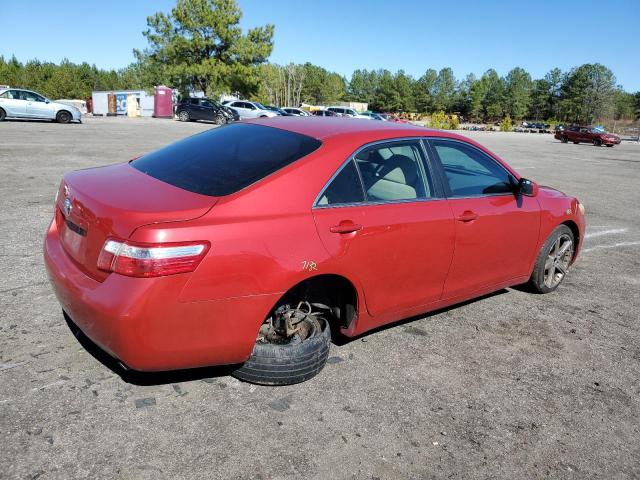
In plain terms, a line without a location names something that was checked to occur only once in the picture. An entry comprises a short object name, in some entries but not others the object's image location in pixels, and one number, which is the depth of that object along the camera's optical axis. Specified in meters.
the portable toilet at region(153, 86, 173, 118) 45.40
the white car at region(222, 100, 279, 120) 36.69
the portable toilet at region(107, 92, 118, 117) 53.12
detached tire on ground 2.90
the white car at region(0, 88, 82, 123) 23.53
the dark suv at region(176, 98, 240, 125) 35.16
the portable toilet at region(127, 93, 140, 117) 48.09
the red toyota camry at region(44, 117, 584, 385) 2.48
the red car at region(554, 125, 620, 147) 41.19
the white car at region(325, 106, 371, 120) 44.75
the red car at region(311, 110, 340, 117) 43.08
